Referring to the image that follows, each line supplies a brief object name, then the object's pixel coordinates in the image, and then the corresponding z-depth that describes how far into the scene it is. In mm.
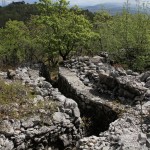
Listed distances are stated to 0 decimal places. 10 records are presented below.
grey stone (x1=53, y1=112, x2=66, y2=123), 8581
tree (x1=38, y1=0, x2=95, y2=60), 16459
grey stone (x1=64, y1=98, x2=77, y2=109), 9099
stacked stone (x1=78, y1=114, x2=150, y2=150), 6612
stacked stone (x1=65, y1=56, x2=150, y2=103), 10203
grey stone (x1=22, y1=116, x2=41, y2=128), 8043
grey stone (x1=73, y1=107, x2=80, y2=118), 9006
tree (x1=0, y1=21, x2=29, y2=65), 22307
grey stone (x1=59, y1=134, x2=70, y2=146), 8709
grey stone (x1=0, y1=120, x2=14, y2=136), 7563
